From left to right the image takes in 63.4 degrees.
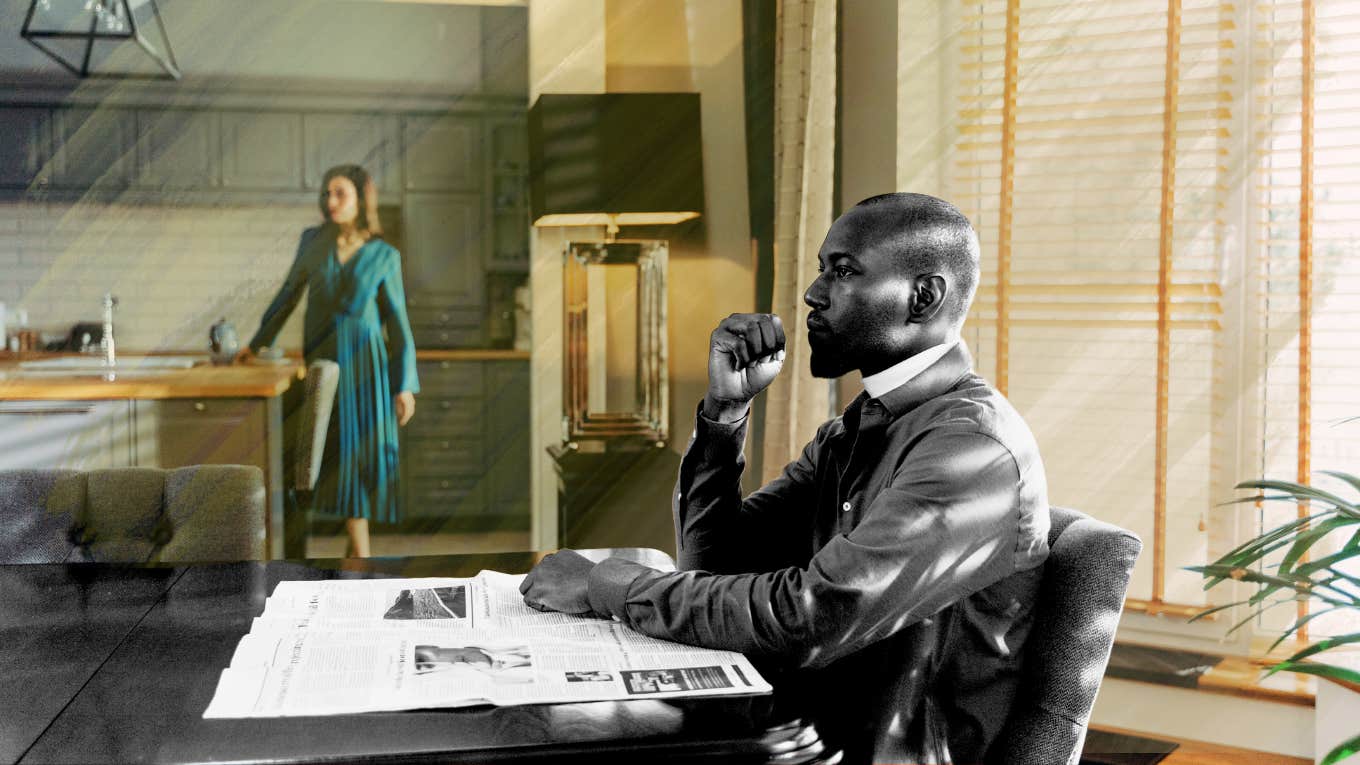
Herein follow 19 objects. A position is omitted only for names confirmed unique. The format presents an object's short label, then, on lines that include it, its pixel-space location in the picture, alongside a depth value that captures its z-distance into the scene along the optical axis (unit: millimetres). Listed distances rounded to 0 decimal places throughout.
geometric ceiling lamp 4430
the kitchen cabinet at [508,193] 4844
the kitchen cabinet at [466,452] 4500
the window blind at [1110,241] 2631
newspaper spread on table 960
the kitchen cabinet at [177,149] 4621
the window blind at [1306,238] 2475
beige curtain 3129
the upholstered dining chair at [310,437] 4152
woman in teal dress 4266
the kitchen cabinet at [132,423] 3891
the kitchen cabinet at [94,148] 4594
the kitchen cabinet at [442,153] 4758
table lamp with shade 3689
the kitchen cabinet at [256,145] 4699
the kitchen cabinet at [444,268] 4812
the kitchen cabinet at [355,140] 4707
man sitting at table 997
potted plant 1802
